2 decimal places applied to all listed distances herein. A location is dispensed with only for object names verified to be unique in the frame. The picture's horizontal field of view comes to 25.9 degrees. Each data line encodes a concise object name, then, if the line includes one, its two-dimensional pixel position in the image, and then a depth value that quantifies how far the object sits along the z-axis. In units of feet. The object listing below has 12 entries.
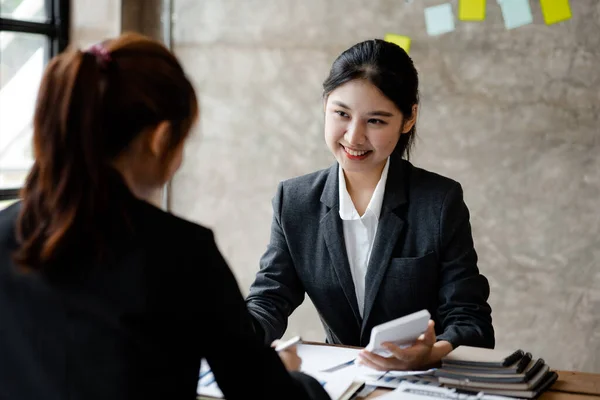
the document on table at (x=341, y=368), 9.05
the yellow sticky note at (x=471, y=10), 12.79
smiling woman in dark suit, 10.01
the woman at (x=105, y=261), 5.76
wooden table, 8.83
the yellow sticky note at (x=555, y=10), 12.54
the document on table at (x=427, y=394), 8.47
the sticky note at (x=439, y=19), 12.89
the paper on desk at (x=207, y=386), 8.56
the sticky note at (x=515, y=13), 12.66
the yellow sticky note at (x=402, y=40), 13.04
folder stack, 8.71
